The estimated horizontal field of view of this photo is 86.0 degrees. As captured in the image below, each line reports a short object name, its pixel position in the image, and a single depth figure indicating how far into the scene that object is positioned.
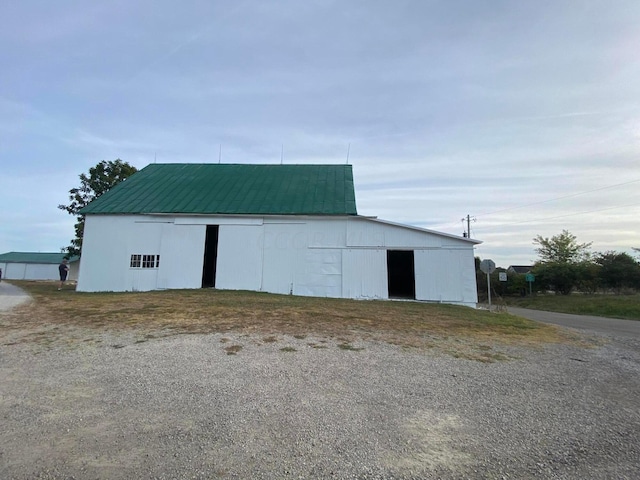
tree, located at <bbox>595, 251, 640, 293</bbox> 26.58
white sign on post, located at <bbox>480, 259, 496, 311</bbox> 14.40
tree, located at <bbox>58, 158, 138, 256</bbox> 29.83
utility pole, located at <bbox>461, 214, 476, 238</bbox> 42.75
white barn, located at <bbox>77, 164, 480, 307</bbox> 15.66
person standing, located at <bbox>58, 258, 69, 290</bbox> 18.47
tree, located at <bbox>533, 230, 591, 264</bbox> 39.68
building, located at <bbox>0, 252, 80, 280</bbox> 47.19
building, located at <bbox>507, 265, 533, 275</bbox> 57.75
